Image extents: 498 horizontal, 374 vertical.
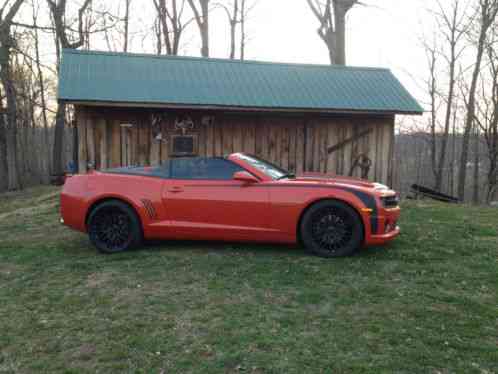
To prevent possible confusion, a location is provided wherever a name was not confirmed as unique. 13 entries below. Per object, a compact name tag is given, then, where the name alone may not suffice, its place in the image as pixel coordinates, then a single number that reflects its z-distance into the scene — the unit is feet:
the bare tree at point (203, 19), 75.25
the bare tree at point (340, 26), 58.49
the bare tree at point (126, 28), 80.00
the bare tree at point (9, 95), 54.19
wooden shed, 31.40
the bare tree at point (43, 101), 80.90
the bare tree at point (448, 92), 73.31
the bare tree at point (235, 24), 81.76
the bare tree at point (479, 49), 63.26
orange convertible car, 18.11
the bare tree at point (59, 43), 61.42
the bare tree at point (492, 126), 72.02
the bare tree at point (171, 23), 77.66
